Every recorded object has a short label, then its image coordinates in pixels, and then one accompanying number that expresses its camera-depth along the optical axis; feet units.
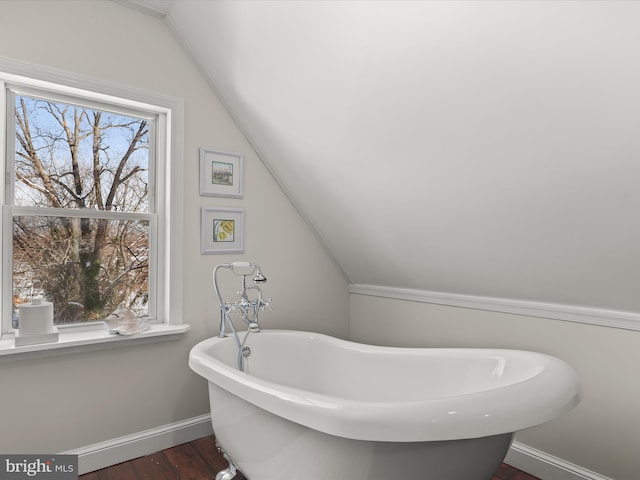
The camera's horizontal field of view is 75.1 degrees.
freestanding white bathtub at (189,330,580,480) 3.84
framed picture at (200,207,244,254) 7.92
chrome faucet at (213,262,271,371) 7.09
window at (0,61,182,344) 6.46
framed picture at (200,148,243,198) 7.88
